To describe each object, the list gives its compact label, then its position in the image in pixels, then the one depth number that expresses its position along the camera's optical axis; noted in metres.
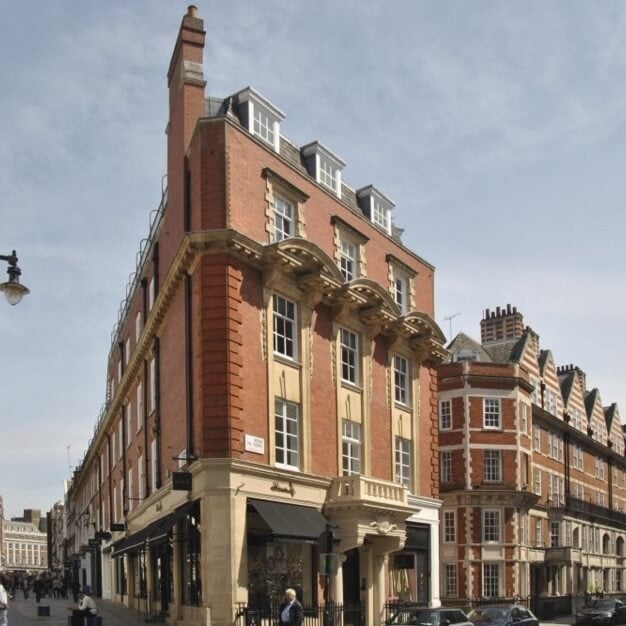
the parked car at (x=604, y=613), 42.22
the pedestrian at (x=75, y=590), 56.63
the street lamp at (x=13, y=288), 16.27
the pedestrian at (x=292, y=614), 20.20
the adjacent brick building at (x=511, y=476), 55.97
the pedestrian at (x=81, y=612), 25.34
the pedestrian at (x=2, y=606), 20.39
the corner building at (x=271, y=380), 27.30
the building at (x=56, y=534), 131.80
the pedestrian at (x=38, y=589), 53.03
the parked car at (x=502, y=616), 26.98
